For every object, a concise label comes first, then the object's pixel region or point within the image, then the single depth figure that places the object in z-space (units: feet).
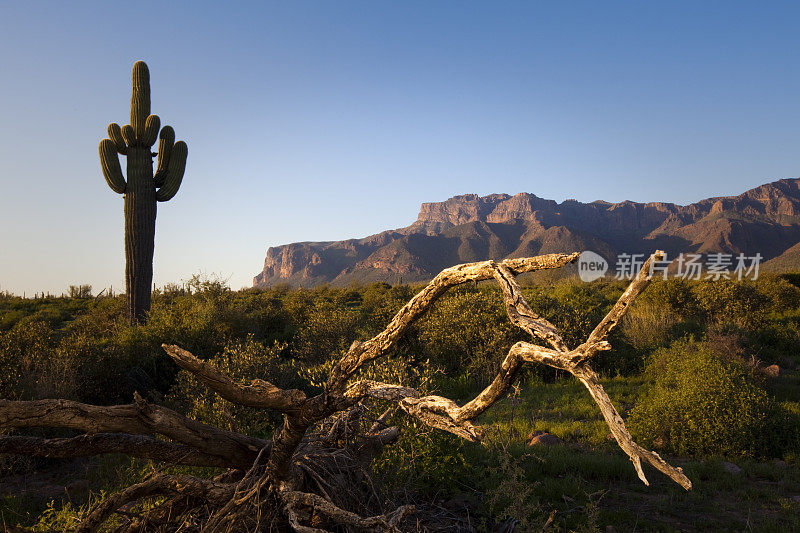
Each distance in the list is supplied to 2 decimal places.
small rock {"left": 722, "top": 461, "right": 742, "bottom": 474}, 20.39
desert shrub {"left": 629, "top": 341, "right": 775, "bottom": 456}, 22.59
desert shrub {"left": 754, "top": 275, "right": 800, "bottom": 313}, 62.69
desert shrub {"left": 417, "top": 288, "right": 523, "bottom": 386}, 37.09
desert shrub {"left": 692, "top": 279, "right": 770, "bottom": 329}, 51.62
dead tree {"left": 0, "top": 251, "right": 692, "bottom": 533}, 7.00
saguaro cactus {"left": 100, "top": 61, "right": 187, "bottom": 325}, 46.65
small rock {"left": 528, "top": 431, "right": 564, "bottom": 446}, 23.71
